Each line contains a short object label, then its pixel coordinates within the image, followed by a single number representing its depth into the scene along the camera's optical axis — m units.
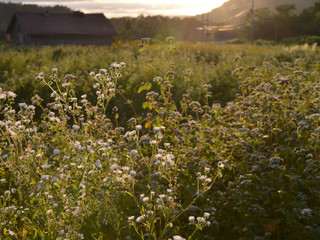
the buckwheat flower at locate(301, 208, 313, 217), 3.09
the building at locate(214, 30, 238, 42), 103.31
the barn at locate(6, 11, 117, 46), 35.97
